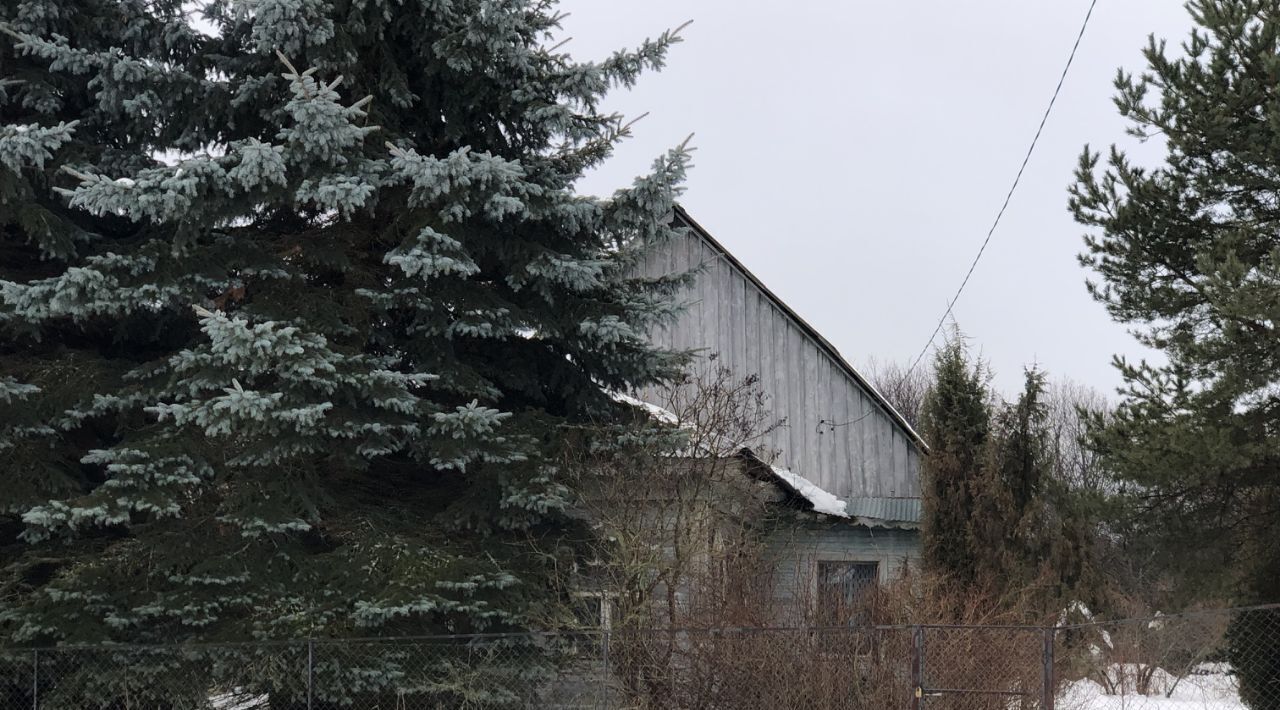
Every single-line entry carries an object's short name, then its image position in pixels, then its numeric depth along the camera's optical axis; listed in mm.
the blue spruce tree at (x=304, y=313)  9555
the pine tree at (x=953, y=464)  12641
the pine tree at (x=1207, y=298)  11891
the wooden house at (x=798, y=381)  17172
